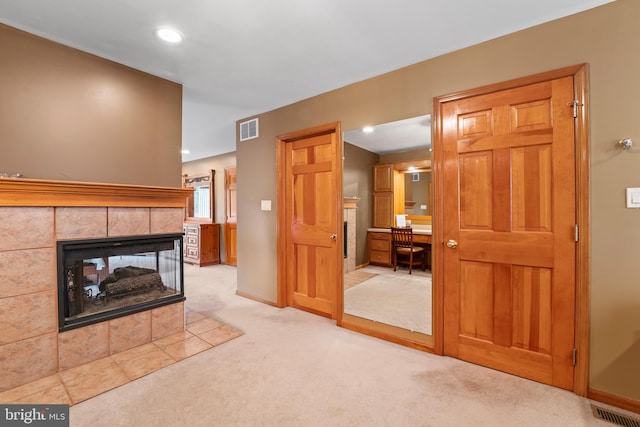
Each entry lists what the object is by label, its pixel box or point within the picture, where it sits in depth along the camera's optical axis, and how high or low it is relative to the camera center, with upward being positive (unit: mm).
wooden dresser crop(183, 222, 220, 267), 6086 -692
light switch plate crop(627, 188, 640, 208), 1701 +64
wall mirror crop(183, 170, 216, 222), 6535 +338
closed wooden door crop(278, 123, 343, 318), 3043 -76
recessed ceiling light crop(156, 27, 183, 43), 2050 +1315
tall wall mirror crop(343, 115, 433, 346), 2580 -147
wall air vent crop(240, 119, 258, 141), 3764 +1109
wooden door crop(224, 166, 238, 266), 6109 -49
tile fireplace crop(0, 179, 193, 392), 1900 -457
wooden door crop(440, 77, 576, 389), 1914 -150
